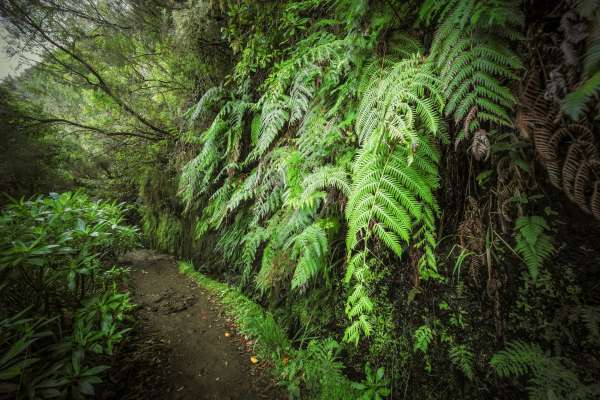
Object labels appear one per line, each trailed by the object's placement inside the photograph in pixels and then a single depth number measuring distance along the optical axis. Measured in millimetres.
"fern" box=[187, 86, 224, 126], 3355
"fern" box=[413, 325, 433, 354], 1515
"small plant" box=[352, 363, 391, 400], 1698
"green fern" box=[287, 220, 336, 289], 1710
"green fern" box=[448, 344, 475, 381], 1316
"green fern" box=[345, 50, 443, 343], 1158
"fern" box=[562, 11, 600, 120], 746
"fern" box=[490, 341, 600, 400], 1006
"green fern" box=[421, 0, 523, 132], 951
